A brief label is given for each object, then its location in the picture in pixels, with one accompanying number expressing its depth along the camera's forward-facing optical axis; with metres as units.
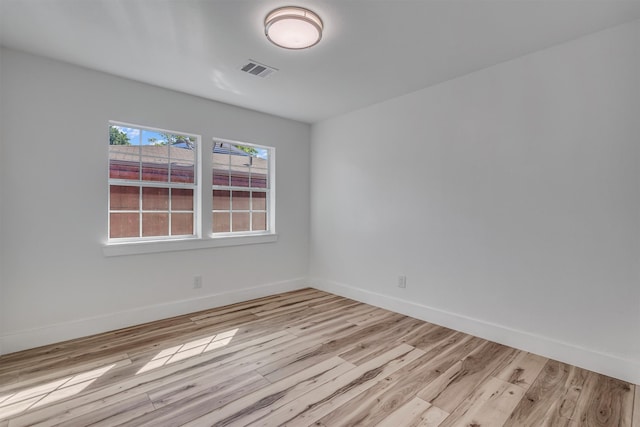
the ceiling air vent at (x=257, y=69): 2.78
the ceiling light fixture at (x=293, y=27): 2.02
